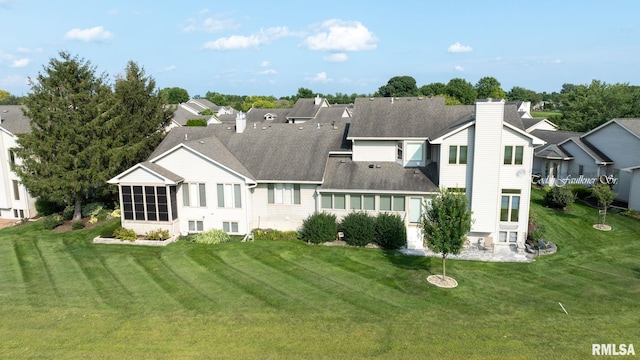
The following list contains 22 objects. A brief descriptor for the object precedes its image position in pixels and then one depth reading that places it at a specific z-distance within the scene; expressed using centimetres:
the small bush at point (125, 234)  2731
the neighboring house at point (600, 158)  3544
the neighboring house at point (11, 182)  3419
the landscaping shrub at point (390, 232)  2600
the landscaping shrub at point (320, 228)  2672
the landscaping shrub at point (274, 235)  2773
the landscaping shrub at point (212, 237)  2684
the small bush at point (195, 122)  4906
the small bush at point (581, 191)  3634
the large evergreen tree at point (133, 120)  3166
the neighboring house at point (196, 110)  6475
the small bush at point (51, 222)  3081
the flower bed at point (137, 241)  2675
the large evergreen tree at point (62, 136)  2961
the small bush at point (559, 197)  3259
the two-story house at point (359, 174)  2559
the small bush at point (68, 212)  3259
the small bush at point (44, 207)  3541
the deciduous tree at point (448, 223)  2006
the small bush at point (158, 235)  2725
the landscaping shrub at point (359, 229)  2617
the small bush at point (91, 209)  3277
